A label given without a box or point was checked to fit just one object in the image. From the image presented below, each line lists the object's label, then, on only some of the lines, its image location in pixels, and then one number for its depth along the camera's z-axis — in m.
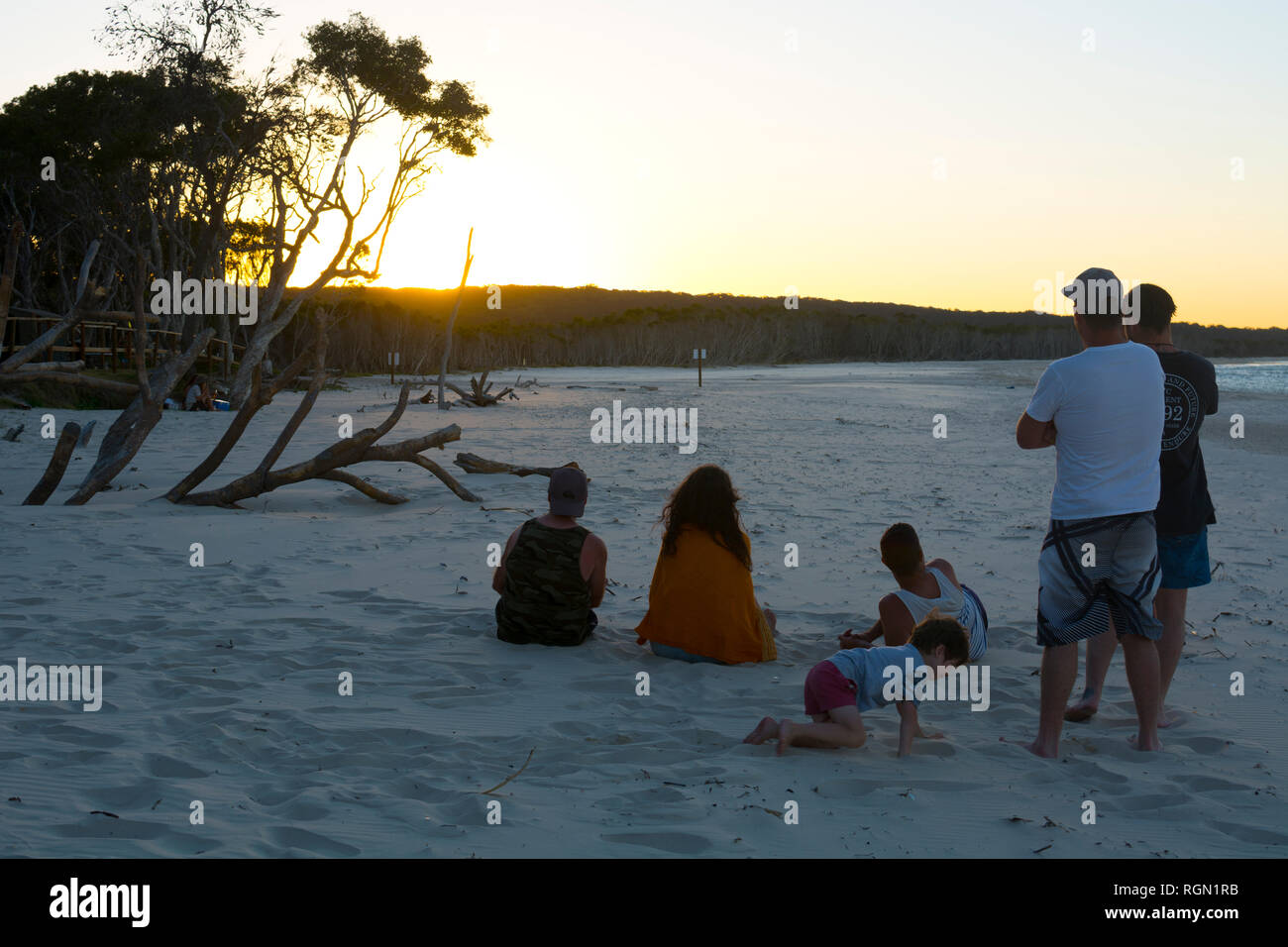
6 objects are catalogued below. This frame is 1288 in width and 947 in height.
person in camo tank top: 5.42
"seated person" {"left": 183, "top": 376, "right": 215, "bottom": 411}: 23.08
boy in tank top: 4.82
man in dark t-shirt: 4.15
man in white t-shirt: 3.76
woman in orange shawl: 5.19
